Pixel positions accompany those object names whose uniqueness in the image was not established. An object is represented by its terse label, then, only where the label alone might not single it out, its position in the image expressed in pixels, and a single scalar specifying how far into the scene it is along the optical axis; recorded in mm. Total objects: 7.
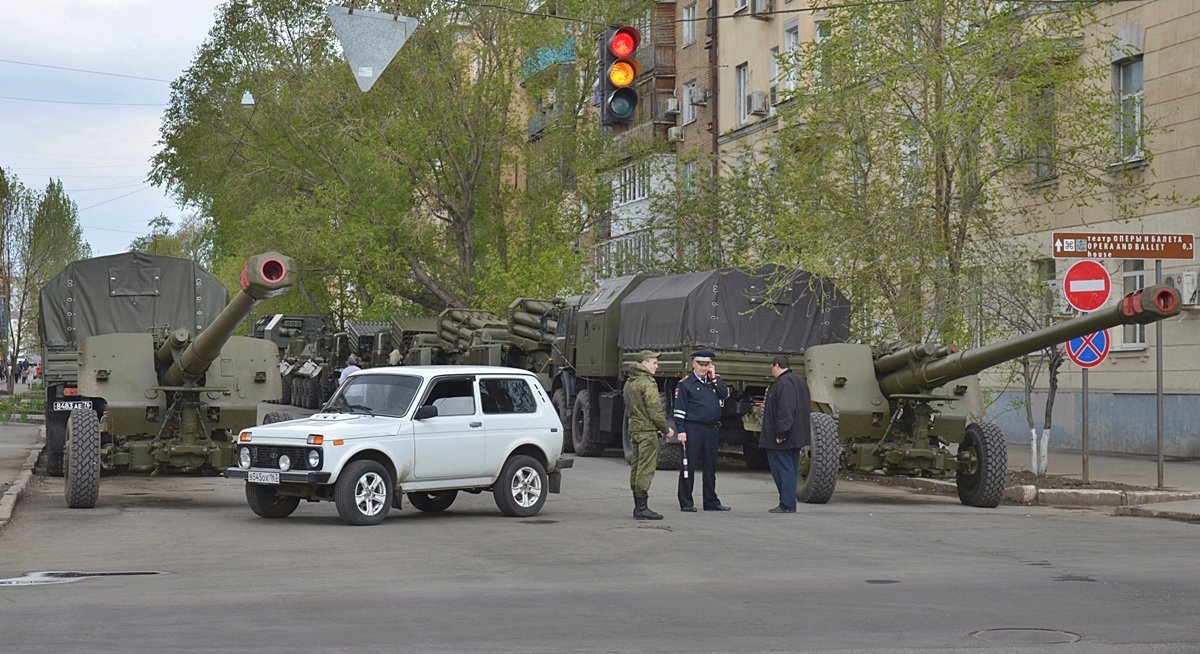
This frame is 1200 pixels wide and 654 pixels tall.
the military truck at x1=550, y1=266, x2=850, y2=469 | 24453
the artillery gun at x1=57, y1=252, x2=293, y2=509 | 18609
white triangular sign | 18734
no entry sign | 20203
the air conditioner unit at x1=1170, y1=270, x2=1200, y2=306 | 26625
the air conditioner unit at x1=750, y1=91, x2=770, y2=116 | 45281
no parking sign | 20703
